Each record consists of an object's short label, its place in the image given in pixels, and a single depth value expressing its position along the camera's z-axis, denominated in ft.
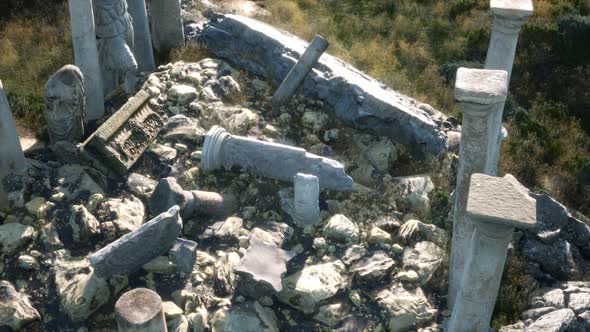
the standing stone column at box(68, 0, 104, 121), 28.73
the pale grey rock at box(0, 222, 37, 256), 23.96
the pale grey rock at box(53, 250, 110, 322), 22.03
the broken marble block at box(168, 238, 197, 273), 23.65
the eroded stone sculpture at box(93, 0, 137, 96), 30.60
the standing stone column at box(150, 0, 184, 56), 37.58
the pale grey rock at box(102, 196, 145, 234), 25.07
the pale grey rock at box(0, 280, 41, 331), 21.57
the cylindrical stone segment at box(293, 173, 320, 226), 25.93
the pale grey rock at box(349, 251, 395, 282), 24.50
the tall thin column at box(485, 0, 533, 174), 25.20
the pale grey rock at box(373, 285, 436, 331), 23.24
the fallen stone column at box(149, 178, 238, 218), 25.41
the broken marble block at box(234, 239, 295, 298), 22.74
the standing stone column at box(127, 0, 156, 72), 34.71
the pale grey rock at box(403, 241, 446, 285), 25.21
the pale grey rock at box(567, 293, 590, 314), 24.35
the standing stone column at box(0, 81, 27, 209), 25.57
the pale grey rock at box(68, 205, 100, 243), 24.43
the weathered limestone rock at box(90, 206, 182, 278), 22.31
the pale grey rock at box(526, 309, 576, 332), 22.90
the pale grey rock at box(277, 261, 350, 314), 23.25
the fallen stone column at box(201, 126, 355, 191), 27.81
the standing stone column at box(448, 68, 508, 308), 20.07
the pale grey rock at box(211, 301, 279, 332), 21.85
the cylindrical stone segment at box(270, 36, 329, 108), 32.83
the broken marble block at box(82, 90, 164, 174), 27.22
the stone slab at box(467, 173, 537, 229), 17.27
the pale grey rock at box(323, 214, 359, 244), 25.91
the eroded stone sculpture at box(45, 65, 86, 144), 27.20
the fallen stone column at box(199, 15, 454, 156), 30.99
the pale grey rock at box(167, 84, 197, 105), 32.94
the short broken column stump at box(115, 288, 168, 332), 18.58
